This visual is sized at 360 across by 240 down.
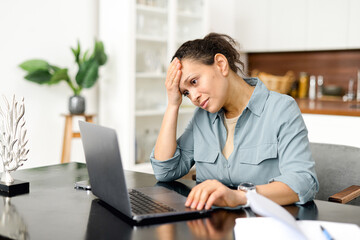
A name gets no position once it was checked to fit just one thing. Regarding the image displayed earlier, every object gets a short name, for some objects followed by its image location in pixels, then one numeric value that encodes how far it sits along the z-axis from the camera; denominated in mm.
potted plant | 3602
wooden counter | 3541
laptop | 1172
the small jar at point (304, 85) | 4926
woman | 1497
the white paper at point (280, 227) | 953
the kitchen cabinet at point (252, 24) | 4992
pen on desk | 1018
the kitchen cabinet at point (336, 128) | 3272
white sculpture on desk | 1532
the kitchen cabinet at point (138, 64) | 3965
